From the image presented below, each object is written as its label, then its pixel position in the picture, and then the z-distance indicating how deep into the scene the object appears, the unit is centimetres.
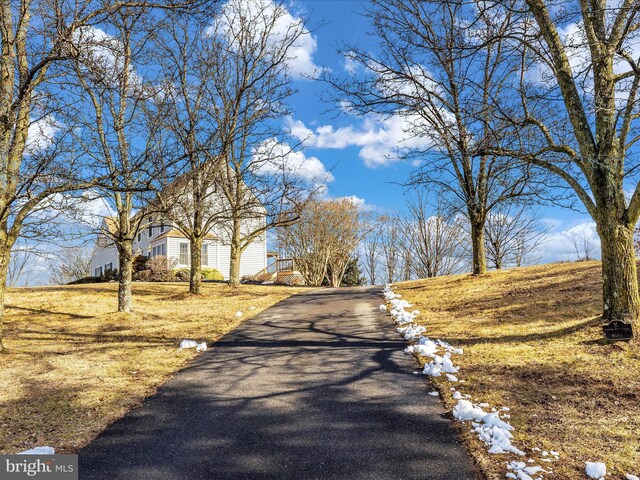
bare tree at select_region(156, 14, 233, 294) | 1405
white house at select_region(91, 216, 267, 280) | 3036
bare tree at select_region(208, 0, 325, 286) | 1562
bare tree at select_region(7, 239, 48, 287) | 3634
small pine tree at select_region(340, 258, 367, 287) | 3658
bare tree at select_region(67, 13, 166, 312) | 981
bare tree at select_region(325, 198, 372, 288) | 3122
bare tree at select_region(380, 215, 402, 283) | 3634
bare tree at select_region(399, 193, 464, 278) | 2841
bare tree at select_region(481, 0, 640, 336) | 676
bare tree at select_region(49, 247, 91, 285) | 4145
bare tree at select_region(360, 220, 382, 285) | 3866
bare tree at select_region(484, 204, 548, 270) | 2791
